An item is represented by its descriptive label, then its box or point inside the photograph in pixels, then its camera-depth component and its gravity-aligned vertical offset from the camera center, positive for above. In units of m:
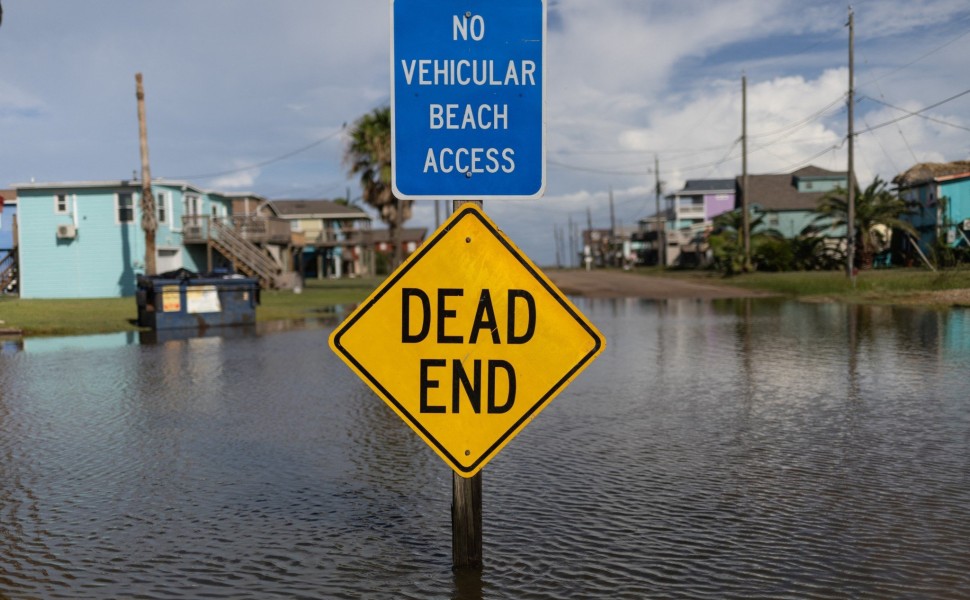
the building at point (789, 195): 73.75 +3.35
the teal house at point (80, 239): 43.12 +0.55
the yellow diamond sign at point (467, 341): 4.41 -0.43
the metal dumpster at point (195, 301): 23.67 -1.25
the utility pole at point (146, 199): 33.81 +1.82
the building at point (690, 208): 97.12 +3.51
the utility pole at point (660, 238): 82.06 +0.27
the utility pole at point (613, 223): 106.25 +2.09
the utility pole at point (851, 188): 37.14 +1.92
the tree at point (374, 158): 49.19 +4.45
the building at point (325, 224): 83.31 +2.04
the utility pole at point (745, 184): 50.34 +2.81
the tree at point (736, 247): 51.41 -0.40
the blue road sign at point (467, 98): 4.40 +0.65
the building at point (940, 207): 44.47 +1.40
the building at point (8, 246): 47.84 +0.36
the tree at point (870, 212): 47.12 +1.21
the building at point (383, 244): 90.44 +0.42
